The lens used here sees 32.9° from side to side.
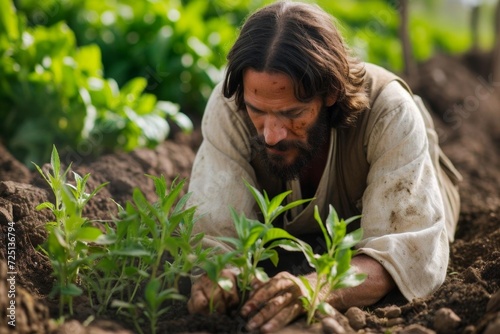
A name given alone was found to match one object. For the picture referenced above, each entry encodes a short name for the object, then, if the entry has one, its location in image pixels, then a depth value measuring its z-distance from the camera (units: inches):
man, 125.6
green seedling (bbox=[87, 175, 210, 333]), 104.9
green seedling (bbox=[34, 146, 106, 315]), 103.3
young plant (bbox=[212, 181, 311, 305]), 105.4
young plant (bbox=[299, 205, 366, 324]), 104.7
